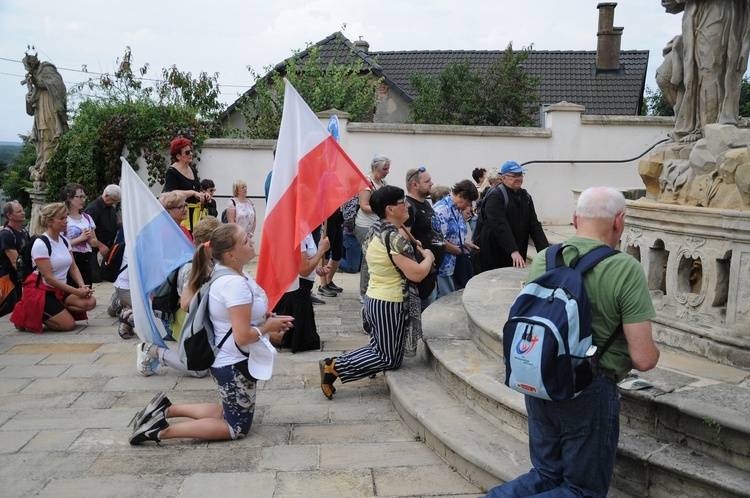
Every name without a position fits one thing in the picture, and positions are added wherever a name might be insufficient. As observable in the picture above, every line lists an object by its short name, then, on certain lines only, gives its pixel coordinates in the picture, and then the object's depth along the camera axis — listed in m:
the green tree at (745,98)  26.80
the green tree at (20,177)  42.57
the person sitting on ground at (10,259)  8.67
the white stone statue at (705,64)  6.39
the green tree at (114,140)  14.01
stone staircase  3.76
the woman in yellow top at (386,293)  5.66
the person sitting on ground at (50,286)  8.33
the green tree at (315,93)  16.77
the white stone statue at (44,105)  15.05
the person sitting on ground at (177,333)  6.23
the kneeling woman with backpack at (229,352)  4.80
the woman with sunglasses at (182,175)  9.16
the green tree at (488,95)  20.81
